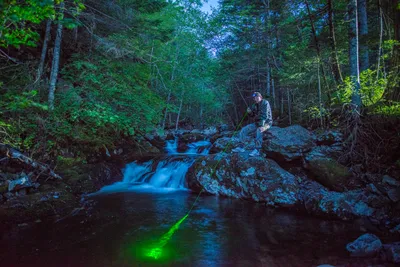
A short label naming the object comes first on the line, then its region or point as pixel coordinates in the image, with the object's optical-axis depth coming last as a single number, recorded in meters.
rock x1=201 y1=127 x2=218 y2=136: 20.85
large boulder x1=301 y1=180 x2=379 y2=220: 5.31
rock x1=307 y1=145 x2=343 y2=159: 6.79
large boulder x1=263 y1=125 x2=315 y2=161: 7.40
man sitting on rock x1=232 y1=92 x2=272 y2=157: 7.79
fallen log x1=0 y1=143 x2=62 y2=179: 6.07
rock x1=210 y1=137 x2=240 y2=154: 10.41
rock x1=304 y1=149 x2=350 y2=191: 6.07
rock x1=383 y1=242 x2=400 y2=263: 3.48
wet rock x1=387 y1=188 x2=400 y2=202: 4.92
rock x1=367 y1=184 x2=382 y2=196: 5.27
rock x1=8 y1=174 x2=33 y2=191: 5.66
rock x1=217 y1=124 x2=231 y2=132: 21.99
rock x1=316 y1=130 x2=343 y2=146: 7.43
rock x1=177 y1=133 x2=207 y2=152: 15.33
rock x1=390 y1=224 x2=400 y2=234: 4.47
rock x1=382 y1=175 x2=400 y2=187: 5.09
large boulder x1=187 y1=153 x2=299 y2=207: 6.47
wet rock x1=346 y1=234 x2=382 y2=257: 3.71
